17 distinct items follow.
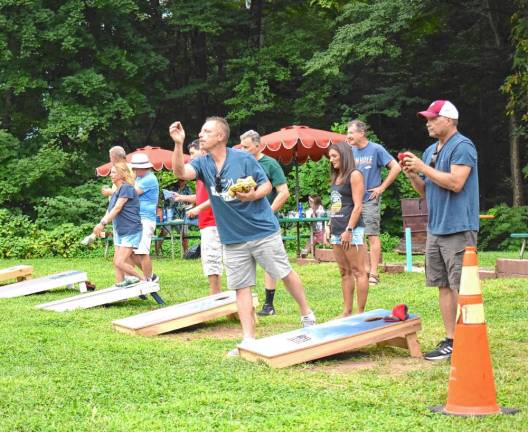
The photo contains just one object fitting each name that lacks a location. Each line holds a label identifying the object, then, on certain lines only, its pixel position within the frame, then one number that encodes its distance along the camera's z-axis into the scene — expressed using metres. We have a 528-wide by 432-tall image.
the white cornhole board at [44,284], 12.15
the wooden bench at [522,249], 14.56
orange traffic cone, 4.95
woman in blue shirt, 10.57
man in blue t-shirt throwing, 6.95
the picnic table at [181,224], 17.89
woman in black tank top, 8.24
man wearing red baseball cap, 6.35
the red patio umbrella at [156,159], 20.06
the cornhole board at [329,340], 6.38
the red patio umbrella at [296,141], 17.64
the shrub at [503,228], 22.09
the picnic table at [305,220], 15.90
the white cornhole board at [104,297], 10.29
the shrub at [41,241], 20.83
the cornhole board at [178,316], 8.32
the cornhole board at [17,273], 13.80
